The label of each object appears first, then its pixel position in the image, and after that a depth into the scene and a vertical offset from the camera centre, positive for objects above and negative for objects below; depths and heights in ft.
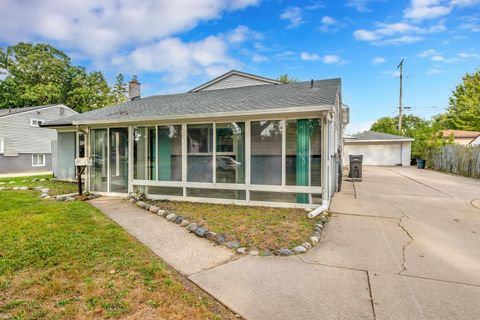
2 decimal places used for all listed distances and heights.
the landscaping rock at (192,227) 17.43 -4.92
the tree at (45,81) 99.72 +30.16
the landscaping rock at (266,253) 13.53 -5.18
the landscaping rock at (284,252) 13.55 -5.13
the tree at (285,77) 121.19 +36.16
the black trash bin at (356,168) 44.66 -2.34
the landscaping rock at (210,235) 15.85 -4.99
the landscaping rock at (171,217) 20.10 -4.89
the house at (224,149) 22.67 +0.57
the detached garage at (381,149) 83.66 +1.81
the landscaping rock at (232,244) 14.54 -5.09
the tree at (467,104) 101.24 +20.87
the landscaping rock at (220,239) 15.30 -5.03
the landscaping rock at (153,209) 22.72 -4.80
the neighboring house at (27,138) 64.49 +4.25
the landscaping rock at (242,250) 13.85 -5.15
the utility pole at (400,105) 97.38 +18.72
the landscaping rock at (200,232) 16.44 -4.95
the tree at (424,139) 69.18 +4.20
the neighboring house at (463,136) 100.76 +7.17
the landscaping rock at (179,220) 19.49 -4.96
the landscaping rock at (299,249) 13.86 -5.11
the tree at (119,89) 117.55 +30.43
